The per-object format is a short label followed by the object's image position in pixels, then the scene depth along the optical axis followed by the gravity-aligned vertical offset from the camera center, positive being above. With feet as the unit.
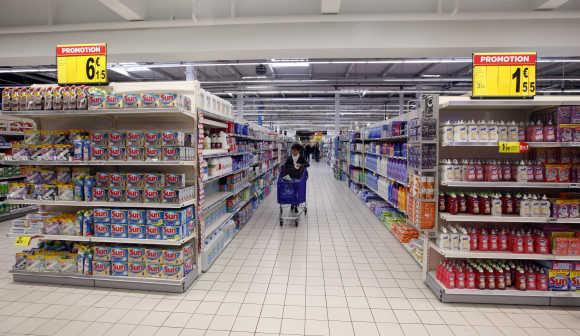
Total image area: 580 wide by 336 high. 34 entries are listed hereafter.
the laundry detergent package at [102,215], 12.00 -2.38
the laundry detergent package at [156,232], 11.71 -3.00
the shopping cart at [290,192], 21.36 -2.67
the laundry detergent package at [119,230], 11.93 -2.97
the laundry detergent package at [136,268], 12.00 -4.52
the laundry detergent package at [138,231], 11.83 -2.99
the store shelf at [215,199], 14.40 -2.33
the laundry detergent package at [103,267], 12.16 -4.51
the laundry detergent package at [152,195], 11.69 -1.56
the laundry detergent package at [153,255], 11.79 -3.92
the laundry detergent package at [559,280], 10.96 -4.60
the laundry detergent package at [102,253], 12.07 -3.92
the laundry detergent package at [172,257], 11.65 -3.96
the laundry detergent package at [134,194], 11.85 -1.54
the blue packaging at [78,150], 11.89 +0.20
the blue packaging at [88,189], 12.11 -1.36
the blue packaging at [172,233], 11.60 -3.00
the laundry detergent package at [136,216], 11.82 -2.40
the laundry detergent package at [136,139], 11.82 +0.63
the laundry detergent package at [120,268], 12.05 -4.52
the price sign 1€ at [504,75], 11.18 +2.94
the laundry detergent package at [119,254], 11.98 -3.94
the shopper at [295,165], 22.27 -0.80
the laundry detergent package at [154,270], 11.85 -4.52
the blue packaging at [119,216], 11.90 -2.41
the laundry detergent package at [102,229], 12.04 -2.95
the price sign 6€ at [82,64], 12.83 +3.94
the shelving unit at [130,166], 11.66 -0.49
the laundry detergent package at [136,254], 11.93 -3.92
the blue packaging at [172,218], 11.60 -2.43
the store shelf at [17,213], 23.32 -4.68
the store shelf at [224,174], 14.05 -1.11
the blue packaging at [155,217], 11.70 -2.42
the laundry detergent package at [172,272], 11.76 -4.57
